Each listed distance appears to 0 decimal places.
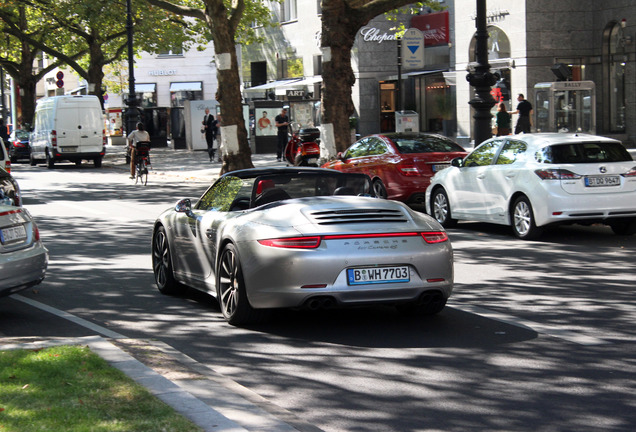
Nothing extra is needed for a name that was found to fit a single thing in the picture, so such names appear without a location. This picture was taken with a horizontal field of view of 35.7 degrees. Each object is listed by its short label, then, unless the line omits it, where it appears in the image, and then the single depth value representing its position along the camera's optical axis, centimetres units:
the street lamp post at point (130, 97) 3731
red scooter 2994
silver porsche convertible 749
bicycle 2791
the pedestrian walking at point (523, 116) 2625
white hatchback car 1326
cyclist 2833
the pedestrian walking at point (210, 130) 3778
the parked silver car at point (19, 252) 849
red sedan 1759
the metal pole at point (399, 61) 2960
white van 3622
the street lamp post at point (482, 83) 1961
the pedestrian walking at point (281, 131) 3592
